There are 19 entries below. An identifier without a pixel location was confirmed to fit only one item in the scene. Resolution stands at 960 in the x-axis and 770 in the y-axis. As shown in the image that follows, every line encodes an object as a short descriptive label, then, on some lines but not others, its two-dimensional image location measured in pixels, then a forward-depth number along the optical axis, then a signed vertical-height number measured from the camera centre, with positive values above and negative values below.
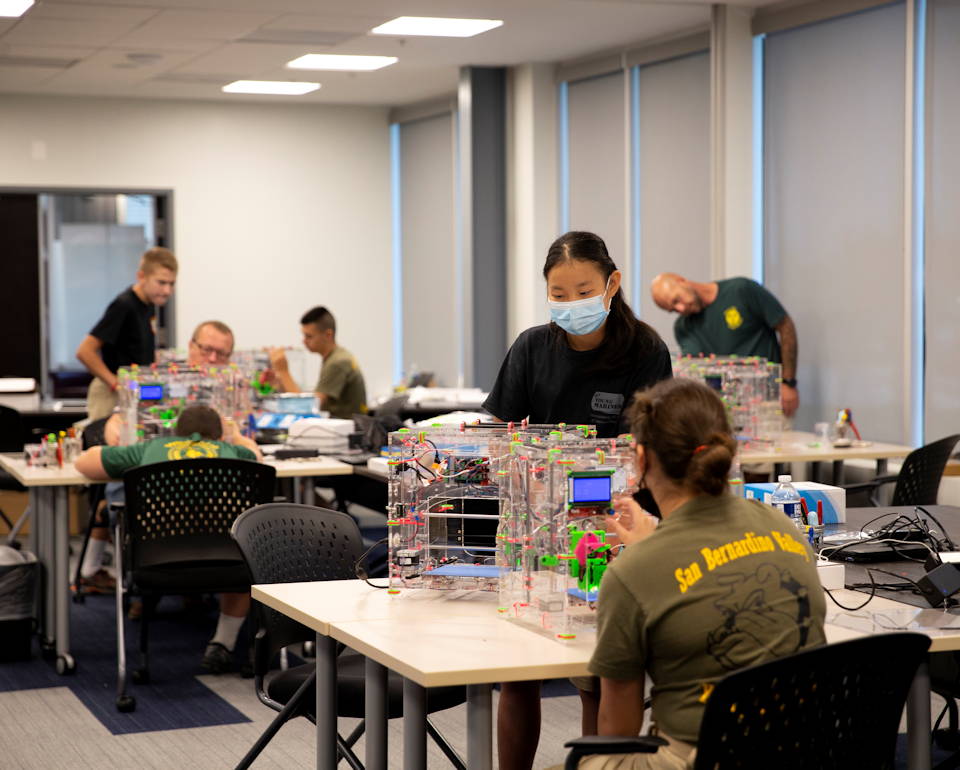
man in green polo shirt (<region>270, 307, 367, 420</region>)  7.51 -0.37
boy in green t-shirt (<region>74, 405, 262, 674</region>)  4.79 -0.54
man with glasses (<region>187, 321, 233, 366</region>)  6.29 -0.18
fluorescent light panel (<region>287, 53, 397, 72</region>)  8.57 +1.62
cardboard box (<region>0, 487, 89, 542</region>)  7.88 -1.18
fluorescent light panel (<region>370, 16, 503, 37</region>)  7.48 +1.61
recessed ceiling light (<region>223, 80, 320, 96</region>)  9.55 +1.63
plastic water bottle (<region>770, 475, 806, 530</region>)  3.17 -0.48
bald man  6.59 -0.08
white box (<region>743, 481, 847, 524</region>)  3.44 -0.52
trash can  5.05 -1.12
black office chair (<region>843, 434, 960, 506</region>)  4.93 -0.66
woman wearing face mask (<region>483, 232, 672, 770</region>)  3.18 -0.11
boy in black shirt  6.41 -0.11
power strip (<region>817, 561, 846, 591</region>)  2.89 -0.60
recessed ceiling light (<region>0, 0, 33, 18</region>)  6.76 +1.58
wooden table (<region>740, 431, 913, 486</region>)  5.59 -0.67
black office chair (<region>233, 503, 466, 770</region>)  3.03 -0.69
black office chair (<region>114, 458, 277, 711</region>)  4.57 -0.75
